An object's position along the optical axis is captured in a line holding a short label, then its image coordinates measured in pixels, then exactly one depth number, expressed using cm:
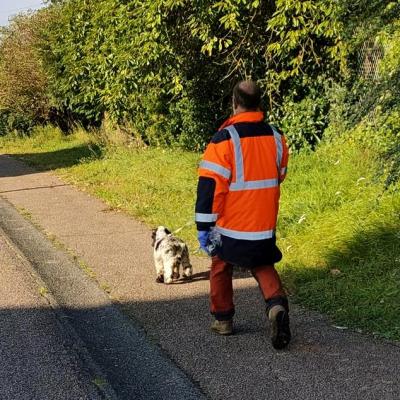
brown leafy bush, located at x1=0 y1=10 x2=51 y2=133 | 2648
